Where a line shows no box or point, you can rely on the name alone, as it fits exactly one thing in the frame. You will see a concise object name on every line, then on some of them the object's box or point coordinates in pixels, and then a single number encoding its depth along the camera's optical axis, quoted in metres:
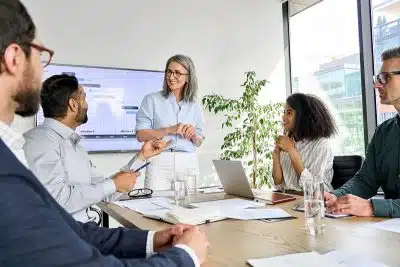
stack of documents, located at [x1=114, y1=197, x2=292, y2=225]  1.36
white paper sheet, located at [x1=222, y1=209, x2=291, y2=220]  1.40
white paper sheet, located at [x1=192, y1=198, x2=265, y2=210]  1.62
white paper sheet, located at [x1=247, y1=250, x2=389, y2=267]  0.84
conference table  0.94
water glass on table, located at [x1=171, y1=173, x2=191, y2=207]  1.71
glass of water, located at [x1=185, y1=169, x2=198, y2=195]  2.00
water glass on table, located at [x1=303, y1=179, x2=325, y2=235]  1.16
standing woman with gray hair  2.67
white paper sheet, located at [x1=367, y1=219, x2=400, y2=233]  1.17
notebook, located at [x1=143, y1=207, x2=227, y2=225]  1.33
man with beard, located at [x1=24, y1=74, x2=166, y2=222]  1.59
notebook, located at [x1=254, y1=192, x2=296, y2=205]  1.73
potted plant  3.93
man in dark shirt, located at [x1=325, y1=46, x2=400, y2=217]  1.76
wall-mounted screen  3.67
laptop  1.80
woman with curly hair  2.33
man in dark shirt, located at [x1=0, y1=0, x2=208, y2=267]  0.61
